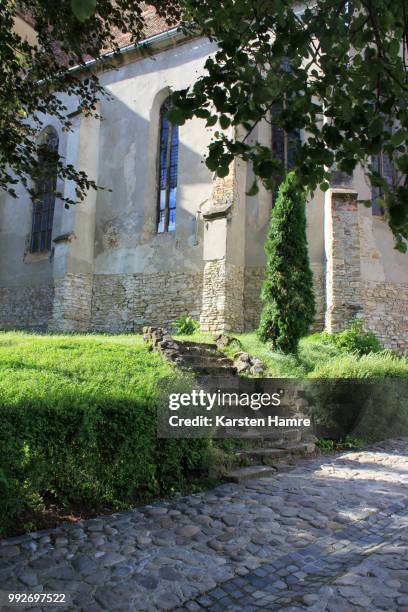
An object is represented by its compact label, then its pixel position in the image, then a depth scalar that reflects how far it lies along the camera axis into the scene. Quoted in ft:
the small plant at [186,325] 46.65
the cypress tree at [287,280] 35.76
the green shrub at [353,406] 25.38
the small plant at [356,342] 39.04
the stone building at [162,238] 44.80
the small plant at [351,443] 24.67
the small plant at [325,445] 23.67
